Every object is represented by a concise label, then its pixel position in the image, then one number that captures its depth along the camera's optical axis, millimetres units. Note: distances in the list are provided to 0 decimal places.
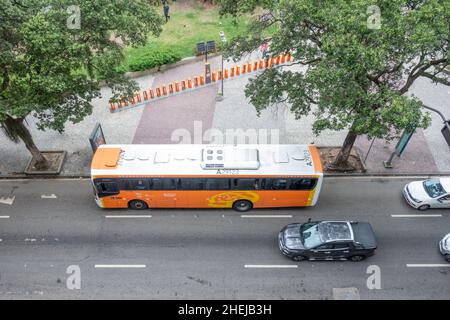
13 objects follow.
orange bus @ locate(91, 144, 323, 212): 19156
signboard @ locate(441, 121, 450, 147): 22689
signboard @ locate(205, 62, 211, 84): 28947
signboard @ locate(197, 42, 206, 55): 29812
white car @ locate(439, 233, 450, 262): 18172
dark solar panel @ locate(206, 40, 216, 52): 29094
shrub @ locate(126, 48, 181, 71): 30516
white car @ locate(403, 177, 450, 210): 20328
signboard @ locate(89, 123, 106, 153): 21672
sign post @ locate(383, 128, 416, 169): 22281
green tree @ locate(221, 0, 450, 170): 16016
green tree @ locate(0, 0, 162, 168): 17156
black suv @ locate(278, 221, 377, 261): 17656
